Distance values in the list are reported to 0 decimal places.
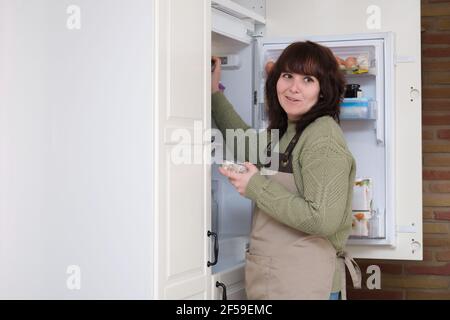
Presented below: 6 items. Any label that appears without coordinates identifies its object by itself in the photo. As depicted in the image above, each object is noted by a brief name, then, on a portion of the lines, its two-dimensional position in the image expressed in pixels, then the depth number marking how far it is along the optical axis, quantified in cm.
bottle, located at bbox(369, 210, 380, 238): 235
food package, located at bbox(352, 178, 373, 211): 233
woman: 176
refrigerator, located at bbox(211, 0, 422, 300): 232
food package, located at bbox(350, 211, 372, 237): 232
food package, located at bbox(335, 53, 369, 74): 232
